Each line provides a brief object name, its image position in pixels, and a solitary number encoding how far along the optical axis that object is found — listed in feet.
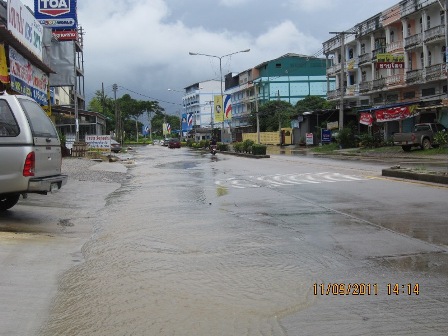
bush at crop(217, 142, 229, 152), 159.17
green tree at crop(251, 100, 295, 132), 246.04
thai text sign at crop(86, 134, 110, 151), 122.01
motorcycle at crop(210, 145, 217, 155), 139.44
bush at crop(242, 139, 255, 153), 125.58
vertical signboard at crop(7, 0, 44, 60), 46.52
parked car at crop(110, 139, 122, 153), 171.70
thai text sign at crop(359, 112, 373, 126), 138.41
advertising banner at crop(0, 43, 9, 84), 41.57
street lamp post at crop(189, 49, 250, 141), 180.57
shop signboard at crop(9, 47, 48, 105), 45.50
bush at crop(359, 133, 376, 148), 137.08
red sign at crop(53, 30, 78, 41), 100.48
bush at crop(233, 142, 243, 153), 134.83
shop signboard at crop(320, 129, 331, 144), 166.81
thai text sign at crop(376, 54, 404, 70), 133.39
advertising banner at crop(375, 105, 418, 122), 123.61
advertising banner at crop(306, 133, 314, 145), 187.47
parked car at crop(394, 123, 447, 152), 109.19
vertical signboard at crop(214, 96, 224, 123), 178.91
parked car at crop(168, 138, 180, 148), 235.20
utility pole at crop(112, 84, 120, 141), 243.75
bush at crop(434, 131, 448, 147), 103.81
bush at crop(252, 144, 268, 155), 116.67
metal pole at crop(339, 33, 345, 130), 140.15
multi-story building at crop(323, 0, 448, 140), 128.26
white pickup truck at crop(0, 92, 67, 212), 26.07
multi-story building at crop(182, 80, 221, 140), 413.39
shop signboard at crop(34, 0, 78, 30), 100.63
